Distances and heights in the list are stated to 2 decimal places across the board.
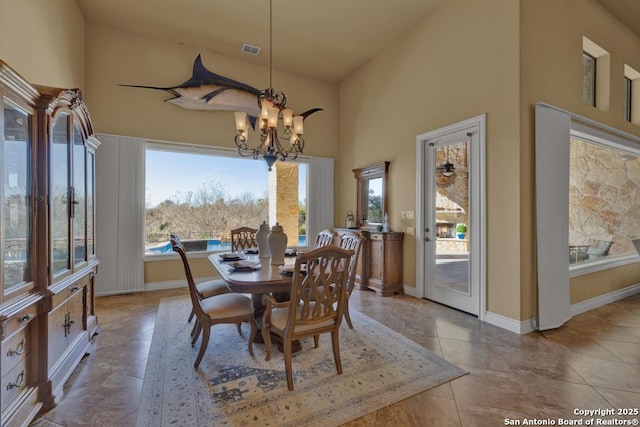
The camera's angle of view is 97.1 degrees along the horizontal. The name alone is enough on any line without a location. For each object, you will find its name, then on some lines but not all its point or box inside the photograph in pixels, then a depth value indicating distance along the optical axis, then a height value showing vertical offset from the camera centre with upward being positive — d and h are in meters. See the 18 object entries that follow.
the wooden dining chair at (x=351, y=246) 2.81 -0.33
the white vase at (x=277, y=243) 2.66 -0.27
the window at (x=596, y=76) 3.84 +1.91
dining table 2.10 -0.49
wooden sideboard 4.30 -0.78
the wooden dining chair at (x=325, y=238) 3.40 -0.30
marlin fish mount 4.64 +2.06
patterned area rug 1.72 -1.22
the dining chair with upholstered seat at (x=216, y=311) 2.24 -0.79
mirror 4.83 +0.37
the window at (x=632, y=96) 4.36 +1.85
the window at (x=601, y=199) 3.72 +0.21
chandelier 2.86 +0.98
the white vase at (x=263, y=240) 3.01 -0.27
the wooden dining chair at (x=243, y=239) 4.08 -0.37
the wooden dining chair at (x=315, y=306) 1.94 -0.66
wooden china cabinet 1.50 -0.19
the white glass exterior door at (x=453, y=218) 3.39 -0.06
